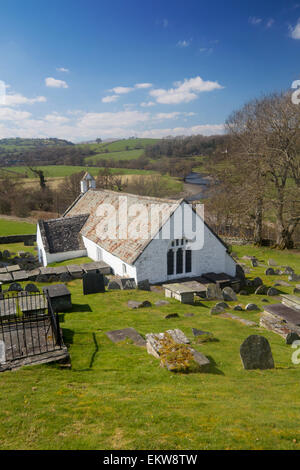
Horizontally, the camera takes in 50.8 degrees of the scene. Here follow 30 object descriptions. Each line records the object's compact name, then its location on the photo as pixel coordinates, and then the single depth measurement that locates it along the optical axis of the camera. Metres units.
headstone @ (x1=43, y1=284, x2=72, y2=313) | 17.94
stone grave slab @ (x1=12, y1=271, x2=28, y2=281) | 26.42
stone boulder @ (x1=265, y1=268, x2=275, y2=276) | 29.95
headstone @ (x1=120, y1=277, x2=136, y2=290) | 23.95
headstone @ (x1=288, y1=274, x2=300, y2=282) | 27.75
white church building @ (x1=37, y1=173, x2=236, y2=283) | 24.64
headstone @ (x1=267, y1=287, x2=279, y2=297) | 23.84
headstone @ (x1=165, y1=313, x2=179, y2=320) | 17.72
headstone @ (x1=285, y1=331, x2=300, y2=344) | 15.21
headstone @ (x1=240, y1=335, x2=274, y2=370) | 12.20
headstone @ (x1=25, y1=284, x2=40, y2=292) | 22.92
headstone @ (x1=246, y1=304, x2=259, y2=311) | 20.11
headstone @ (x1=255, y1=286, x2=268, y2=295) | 24.21
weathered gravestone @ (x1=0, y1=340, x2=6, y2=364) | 10.89
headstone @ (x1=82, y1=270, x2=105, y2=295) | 22.44
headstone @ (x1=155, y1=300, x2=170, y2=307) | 20.27
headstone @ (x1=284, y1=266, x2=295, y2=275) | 30.58
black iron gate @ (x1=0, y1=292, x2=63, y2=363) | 11.86
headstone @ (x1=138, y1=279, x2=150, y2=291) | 24.00
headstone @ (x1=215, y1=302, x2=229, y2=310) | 19.59
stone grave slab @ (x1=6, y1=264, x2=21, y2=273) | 28.57
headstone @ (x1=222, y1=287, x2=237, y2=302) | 22.61
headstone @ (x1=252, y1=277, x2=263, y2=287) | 26.38
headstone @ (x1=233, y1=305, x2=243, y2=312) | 20.06
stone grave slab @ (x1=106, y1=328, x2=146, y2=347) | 14.07
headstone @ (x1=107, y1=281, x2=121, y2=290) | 23.84
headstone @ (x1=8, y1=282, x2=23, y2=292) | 23.09
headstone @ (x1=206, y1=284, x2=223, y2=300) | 22.77
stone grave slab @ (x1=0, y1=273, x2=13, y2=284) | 26.08
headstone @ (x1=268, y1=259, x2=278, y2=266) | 34.28
